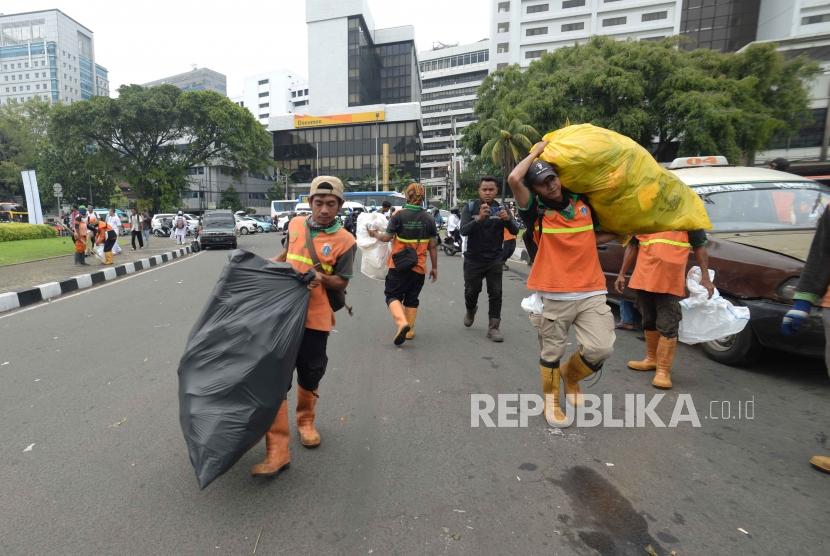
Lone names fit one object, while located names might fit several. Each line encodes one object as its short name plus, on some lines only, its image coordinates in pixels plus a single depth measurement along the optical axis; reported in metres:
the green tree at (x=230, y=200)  60.84
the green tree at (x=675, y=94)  17.30
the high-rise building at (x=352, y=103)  64.06
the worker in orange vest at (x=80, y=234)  11.77
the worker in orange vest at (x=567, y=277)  2.91
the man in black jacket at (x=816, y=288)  2.61
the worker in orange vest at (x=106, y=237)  12.75
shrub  19.66
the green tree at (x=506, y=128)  9.53
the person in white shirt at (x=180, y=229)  22.34
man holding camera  5.02
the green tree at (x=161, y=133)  34.44
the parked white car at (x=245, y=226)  33.84
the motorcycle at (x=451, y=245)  16.17
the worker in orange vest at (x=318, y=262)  2.70
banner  23.62
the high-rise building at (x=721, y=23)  47.41
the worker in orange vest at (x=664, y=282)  3.80
